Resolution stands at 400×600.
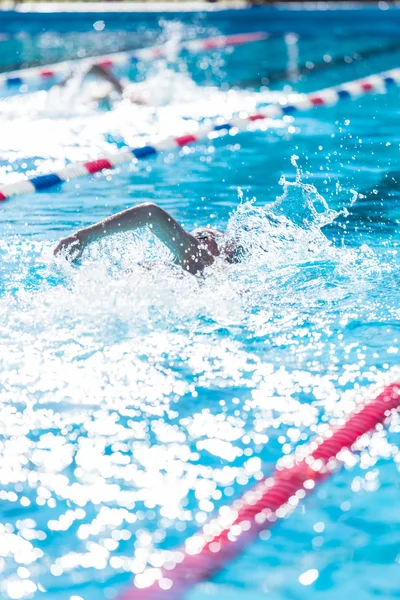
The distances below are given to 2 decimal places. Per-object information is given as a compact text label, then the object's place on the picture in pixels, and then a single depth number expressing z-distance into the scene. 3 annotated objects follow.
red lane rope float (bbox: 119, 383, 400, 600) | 3.96
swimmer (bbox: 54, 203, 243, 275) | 6.50
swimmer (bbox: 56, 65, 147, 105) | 14.95
